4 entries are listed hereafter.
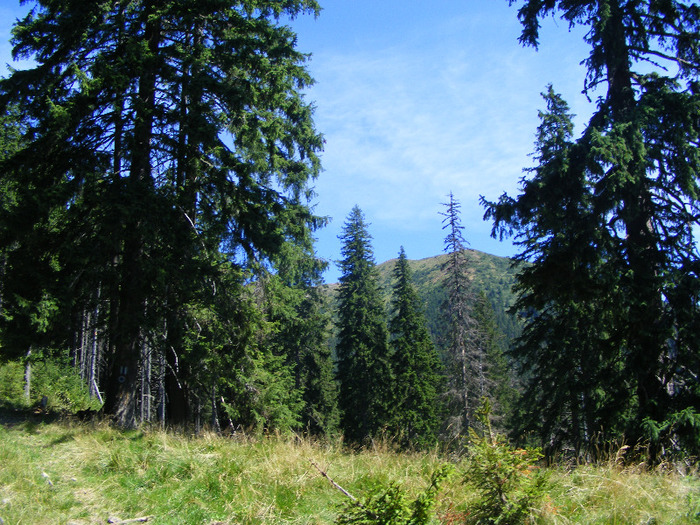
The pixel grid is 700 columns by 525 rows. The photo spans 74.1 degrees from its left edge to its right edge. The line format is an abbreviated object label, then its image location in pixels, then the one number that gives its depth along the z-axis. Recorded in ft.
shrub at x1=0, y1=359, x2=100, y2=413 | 55.47
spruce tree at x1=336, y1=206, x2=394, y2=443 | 98.02
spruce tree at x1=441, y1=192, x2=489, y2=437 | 84.12
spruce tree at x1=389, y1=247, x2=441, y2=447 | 96.58
